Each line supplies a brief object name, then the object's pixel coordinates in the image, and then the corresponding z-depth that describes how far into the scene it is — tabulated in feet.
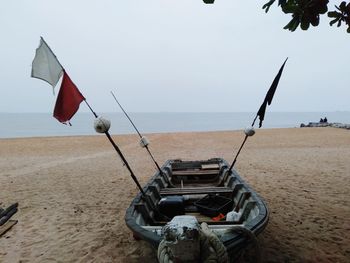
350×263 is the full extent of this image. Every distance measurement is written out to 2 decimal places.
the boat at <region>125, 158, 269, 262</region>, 10.44
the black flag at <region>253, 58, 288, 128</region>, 15.27
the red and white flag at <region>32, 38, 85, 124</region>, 14.28
